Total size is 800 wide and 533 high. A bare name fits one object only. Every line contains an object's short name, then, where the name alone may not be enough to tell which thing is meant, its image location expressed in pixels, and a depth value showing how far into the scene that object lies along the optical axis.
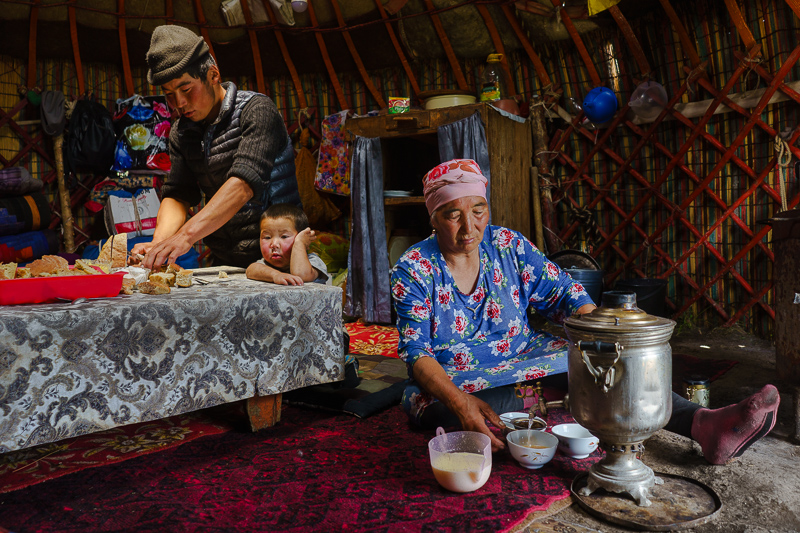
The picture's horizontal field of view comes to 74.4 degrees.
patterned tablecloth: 1.03
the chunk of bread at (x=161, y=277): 1.36
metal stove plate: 1.02
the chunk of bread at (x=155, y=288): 1.35
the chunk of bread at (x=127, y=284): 1.34
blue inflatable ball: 3.17
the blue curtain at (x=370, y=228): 3.46
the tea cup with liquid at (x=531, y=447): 1.22
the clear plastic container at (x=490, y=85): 3.30
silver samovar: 1.05
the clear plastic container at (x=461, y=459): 1.13
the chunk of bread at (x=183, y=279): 1.48
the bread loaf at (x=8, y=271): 1.19
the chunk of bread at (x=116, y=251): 1.72
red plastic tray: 1.15
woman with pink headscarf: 1.49
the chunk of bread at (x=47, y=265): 1.26
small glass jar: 1.64
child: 1.74
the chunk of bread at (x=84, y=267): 1.29
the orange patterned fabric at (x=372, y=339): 2.82
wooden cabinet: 3.19
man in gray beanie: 1.60
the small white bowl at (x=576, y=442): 1.28
